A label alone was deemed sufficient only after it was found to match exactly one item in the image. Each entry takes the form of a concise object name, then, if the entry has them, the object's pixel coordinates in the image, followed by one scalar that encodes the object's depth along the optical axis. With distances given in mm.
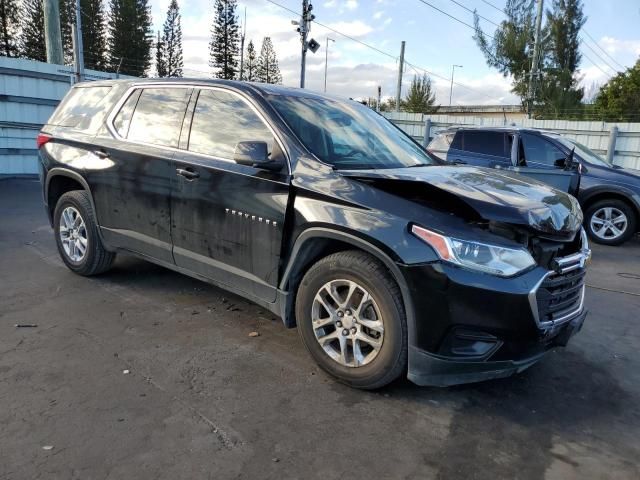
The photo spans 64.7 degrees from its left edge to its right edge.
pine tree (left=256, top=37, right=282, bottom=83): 60250
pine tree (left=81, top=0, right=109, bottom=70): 45094
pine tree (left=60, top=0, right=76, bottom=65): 41938
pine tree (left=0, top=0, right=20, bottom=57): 42156
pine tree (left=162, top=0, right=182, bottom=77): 51125
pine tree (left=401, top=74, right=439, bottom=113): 52344
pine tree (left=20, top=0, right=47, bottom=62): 42531
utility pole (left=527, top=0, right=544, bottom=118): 29516
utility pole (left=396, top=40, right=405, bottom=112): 42688
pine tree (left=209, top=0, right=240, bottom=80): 48219
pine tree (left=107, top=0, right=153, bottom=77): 46719
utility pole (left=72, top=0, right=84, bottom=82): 13266
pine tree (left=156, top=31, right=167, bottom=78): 51719
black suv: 2705
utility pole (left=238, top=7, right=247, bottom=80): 49750
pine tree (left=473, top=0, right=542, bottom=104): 33562
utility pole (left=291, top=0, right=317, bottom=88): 20203
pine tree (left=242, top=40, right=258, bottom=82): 59841
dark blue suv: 7926
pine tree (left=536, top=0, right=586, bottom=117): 33688
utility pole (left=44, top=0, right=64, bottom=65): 14617
